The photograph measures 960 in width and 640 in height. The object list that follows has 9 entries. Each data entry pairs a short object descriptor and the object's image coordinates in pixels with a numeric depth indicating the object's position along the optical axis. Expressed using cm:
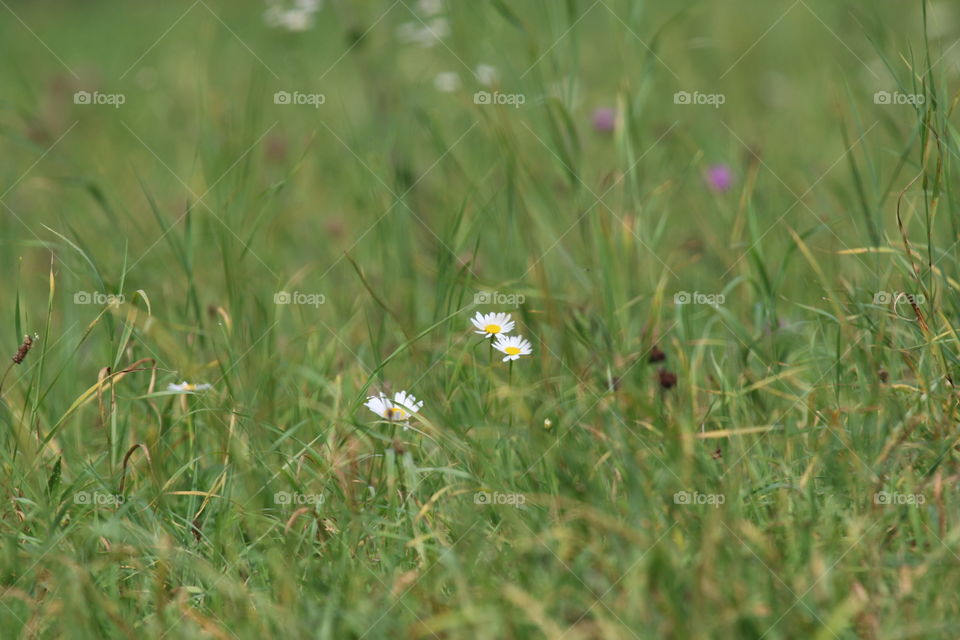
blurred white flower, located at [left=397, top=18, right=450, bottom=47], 770
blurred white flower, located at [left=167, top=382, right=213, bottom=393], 424
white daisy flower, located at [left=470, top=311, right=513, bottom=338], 433
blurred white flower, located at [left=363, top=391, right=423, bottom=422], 397
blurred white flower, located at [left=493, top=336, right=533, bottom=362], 428
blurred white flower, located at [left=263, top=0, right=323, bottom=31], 703
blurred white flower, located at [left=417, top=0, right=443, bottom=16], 711
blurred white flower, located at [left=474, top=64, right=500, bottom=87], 572
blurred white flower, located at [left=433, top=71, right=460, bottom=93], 691
